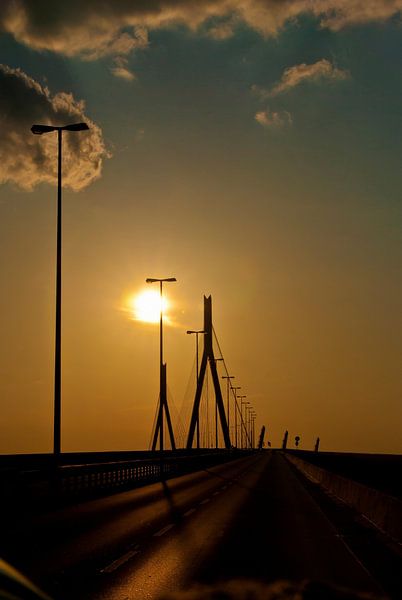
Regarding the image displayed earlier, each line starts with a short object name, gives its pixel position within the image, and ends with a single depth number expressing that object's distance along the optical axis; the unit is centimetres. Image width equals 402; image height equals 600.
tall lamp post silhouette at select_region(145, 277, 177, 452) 5191
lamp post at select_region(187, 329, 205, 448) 8104
